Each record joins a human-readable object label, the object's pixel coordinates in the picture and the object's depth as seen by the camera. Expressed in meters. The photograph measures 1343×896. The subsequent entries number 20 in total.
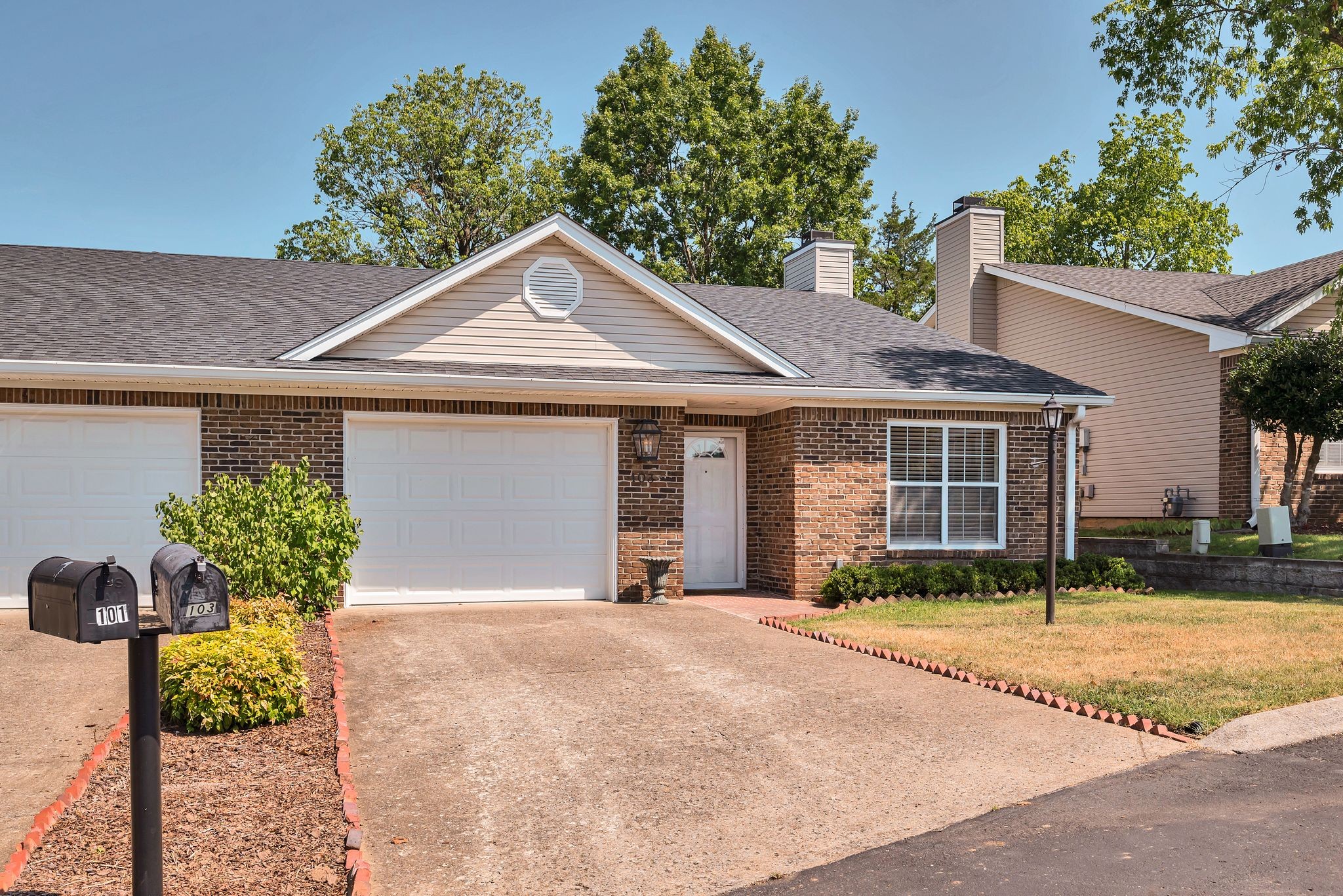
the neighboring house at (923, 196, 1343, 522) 18.27
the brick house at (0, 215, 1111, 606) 11.92
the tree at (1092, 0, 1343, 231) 18.66
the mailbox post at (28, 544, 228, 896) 3.56
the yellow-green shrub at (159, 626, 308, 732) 6.36
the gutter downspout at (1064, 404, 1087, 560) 15.27
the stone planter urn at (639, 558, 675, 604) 13.43
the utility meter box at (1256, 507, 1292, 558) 14.85
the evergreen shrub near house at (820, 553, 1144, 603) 13.60
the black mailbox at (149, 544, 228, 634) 3.65
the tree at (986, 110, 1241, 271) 38.56
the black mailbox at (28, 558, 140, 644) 3.50
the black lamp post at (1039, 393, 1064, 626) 11.23
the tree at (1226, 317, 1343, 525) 16.33
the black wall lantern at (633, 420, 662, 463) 13.37
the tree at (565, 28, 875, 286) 34.47
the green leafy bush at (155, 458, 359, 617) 9.55
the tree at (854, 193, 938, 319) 44.56
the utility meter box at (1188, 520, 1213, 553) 15.75
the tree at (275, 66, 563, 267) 33.94
